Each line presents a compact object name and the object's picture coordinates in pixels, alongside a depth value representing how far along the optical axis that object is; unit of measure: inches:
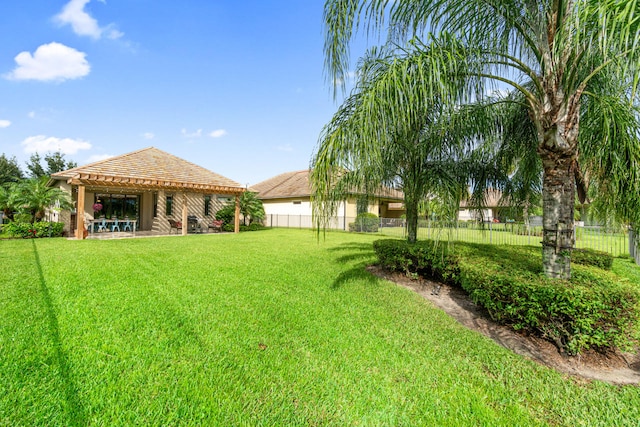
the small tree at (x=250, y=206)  816.7
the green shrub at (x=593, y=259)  252.2
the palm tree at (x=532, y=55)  139.4
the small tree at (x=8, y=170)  1327.5
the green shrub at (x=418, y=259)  226.1
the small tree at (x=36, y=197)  530.9
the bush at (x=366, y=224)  768.3
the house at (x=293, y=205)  915.4
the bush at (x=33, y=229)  497.4
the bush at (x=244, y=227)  777.6
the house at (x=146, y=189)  540.1
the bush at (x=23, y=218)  537.2
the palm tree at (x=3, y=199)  596.1
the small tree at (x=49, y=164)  1549.0
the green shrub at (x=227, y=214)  789.9
